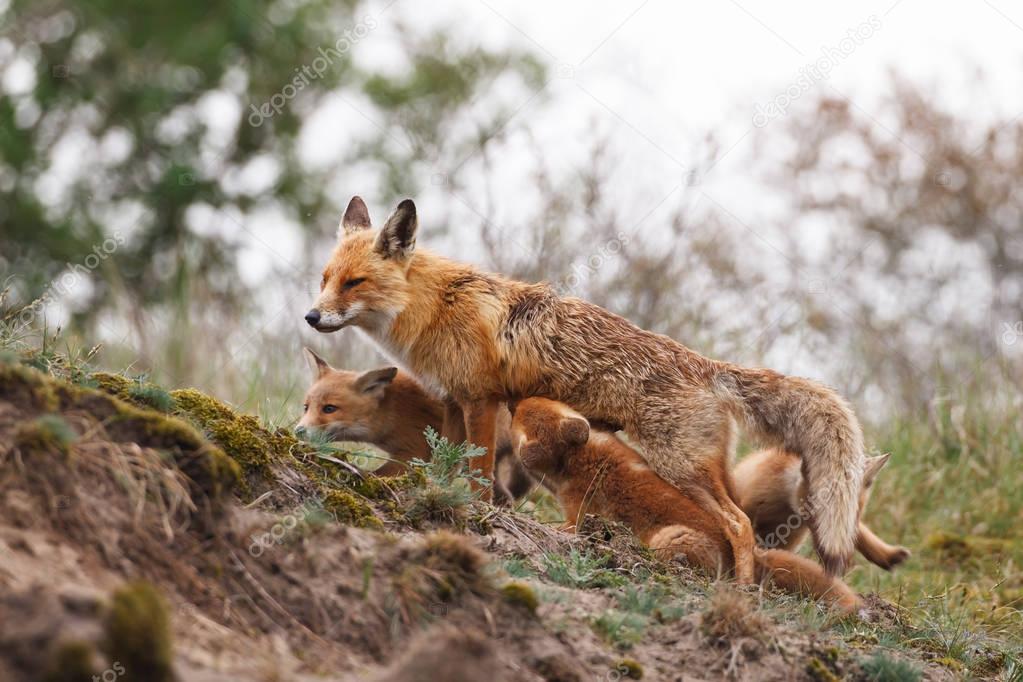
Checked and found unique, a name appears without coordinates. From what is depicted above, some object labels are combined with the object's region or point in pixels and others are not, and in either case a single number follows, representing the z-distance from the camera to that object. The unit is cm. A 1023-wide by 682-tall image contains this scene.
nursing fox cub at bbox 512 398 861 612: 1469
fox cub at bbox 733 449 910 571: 1675
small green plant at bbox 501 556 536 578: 1176
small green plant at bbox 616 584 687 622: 1187
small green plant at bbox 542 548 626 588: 1234
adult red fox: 1550
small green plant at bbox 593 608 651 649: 1107
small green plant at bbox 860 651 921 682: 1205
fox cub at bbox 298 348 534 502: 1861
